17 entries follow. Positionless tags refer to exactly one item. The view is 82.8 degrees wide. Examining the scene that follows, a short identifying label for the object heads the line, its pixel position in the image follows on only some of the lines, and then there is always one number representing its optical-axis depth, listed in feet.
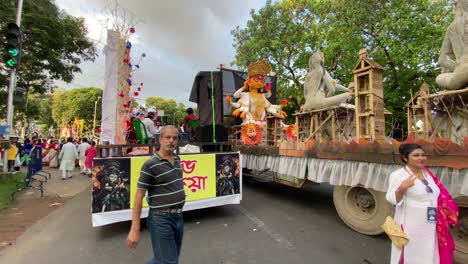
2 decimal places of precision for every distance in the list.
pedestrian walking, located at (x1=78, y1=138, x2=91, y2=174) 39.34
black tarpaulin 22.36
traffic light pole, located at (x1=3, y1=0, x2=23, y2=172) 28.22
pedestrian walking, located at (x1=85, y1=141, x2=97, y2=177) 35.69
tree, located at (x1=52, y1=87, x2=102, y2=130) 121.29
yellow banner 15.20
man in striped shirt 7.48
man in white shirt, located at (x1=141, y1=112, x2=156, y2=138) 20.79
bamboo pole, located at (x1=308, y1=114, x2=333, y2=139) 20.20
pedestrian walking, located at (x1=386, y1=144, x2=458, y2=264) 7.05
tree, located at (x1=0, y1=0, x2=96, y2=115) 34.17
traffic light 21.90
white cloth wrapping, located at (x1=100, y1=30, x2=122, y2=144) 16.14
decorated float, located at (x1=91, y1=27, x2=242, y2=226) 13.21
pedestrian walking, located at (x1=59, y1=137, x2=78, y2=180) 33.73
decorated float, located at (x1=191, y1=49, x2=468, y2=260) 10.88
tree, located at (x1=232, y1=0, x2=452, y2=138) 37.11
